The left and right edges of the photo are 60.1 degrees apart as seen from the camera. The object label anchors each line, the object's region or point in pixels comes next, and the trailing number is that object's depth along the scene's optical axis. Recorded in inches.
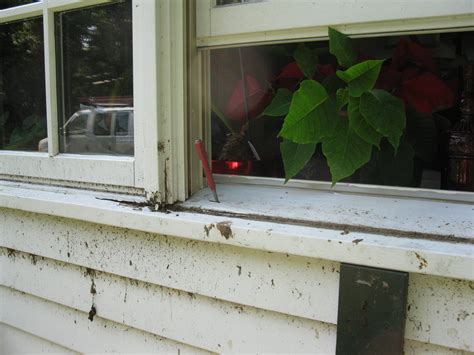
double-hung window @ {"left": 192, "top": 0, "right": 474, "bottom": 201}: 34.0
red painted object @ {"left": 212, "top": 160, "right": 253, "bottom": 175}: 48.6
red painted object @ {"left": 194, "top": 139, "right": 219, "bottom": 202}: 39.4
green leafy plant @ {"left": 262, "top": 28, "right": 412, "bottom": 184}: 31.6
